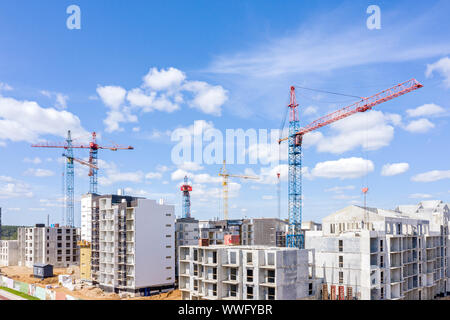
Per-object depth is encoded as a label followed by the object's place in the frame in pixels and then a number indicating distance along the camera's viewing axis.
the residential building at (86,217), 106.44
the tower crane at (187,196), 129.88
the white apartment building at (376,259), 56.81
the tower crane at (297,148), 98.58
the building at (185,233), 85.25
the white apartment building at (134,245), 75.19
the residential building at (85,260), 87.19
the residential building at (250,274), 47.97
